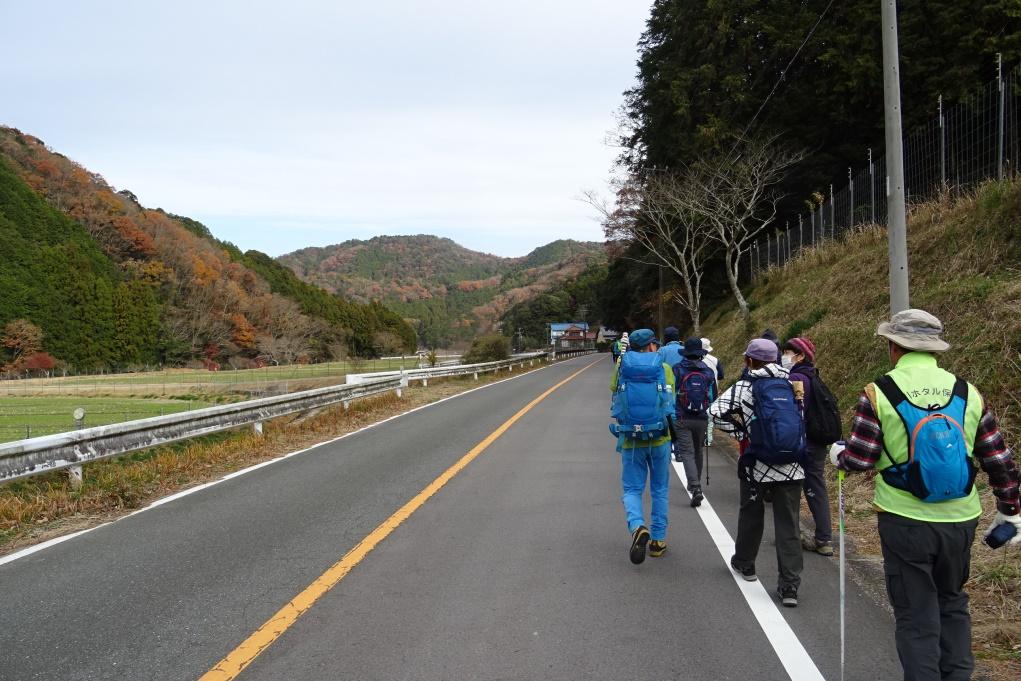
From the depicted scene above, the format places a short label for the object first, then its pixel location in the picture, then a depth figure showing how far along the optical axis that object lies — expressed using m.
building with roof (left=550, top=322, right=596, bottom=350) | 112.38
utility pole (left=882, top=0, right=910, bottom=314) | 7.25
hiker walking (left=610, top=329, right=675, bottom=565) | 5.48
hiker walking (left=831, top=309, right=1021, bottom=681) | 2.94
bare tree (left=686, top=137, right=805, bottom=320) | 27.03
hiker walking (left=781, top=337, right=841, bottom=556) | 5.17
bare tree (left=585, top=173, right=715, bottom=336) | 30.23
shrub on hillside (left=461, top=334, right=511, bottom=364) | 49.91
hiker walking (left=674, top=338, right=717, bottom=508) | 7.61
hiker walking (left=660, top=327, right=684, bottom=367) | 9.08
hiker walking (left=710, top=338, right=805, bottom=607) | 4.52
